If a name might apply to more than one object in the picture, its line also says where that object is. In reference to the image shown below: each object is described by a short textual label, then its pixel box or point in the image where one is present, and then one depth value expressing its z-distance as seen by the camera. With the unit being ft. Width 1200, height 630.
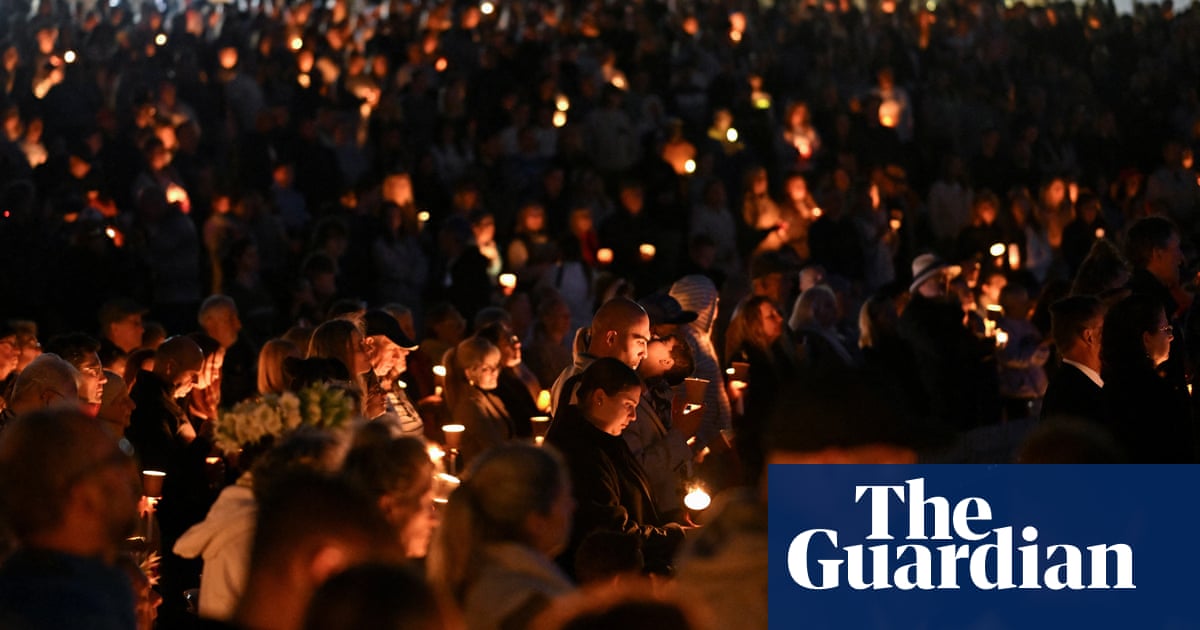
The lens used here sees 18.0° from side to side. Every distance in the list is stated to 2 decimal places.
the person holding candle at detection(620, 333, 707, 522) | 51.84
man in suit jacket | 46.52
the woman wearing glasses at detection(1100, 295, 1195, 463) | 45.03
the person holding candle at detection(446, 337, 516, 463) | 62.48
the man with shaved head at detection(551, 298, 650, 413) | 55.07
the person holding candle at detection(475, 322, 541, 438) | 65.96
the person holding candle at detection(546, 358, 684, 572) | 45.64
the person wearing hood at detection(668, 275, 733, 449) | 65.97
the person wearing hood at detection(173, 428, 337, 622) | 33.36
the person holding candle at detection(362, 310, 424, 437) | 55.82
